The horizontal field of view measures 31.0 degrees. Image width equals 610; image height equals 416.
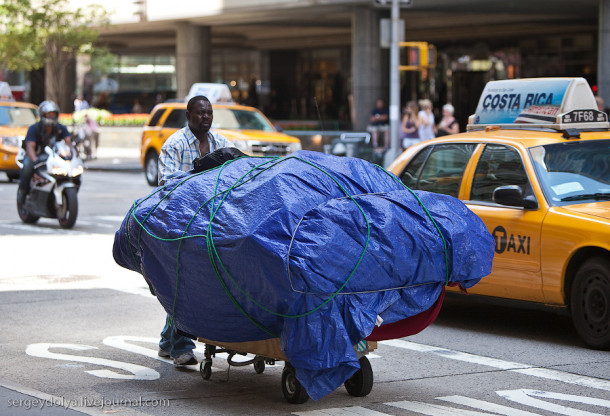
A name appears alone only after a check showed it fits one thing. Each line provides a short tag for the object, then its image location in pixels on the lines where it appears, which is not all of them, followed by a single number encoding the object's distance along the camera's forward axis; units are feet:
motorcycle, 52.70
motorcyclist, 51.96
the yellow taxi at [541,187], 26.12
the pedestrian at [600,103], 62.36
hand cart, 20.29
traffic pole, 72.90
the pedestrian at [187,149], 24.22
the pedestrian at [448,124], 72.95
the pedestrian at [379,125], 97.14
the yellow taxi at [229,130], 76.64
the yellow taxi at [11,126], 84.64
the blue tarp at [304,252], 18.72
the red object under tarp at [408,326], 20.75
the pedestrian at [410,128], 79.41
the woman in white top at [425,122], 78.02
